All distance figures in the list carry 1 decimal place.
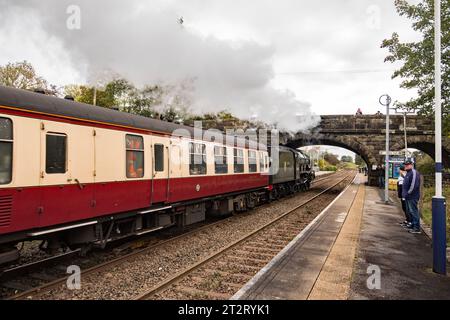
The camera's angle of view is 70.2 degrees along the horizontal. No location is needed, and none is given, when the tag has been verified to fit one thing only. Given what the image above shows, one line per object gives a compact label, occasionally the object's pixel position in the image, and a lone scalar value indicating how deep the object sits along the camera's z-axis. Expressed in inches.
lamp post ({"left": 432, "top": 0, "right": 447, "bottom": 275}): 226.8
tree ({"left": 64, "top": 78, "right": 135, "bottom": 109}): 1118.6
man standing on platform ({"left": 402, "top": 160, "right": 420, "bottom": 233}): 353.1
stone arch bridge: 1093.8
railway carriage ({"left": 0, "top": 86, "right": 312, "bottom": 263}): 195.3
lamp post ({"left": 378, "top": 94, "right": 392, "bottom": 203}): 685.3
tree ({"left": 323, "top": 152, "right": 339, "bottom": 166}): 4763.3
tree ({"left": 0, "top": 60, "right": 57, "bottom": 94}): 1176.7
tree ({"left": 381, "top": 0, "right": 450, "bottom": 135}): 517.3
